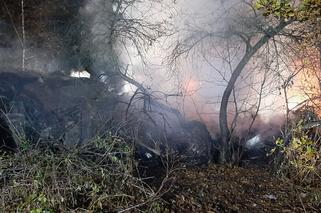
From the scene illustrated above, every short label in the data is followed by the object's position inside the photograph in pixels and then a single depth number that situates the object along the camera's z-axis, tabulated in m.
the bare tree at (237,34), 8.01
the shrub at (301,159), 6.87
